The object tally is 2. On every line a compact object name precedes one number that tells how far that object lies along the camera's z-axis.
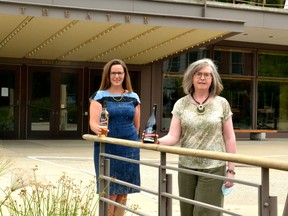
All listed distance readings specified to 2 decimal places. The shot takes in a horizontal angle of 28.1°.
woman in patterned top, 4.23
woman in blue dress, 5.31
